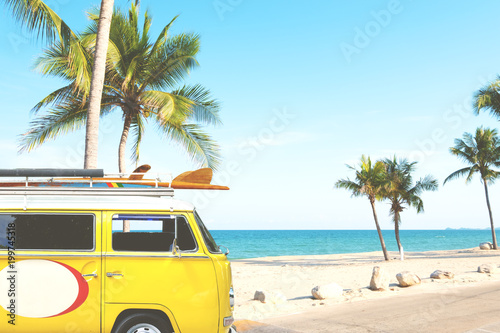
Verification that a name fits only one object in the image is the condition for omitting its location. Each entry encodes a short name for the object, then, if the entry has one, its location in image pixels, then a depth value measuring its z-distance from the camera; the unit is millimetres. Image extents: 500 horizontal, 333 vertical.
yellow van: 6020
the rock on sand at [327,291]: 12523
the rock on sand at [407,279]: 13984
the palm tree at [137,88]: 14852
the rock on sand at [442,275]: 15375
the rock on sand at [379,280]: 13400
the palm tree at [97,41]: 11234
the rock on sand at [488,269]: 16719
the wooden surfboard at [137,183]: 6742
